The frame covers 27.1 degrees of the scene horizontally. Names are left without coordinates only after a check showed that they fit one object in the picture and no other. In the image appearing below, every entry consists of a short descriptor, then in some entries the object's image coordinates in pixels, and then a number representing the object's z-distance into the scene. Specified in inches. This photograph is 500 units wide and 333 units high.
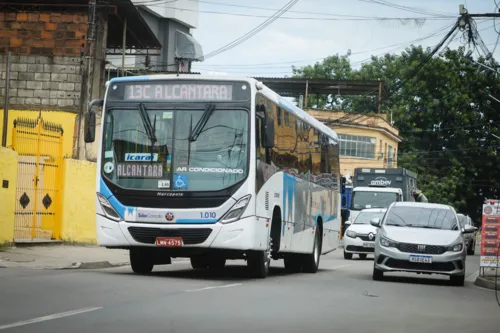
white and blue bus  701.3
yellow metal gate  971.9
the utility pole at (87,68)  1307.8
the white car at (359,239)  1368.1
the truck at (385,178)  1865.2
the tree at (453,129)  2960.1
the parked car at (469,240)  1765.5
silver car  796.0
